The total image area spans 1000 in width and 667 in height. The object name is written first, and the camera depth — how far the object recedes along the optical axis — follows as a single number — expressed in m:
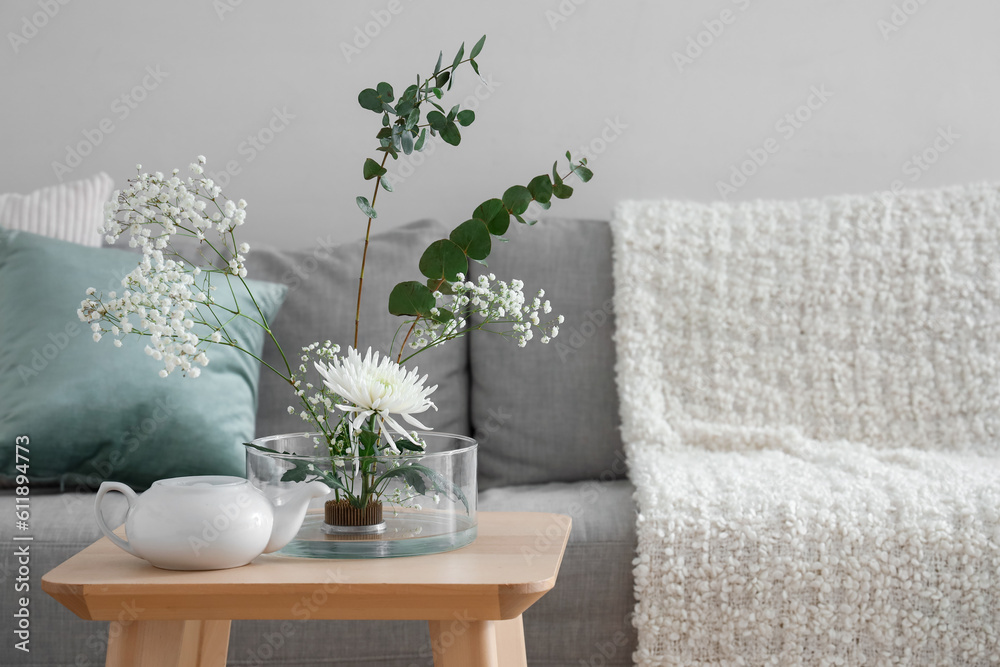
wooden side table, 0.61
